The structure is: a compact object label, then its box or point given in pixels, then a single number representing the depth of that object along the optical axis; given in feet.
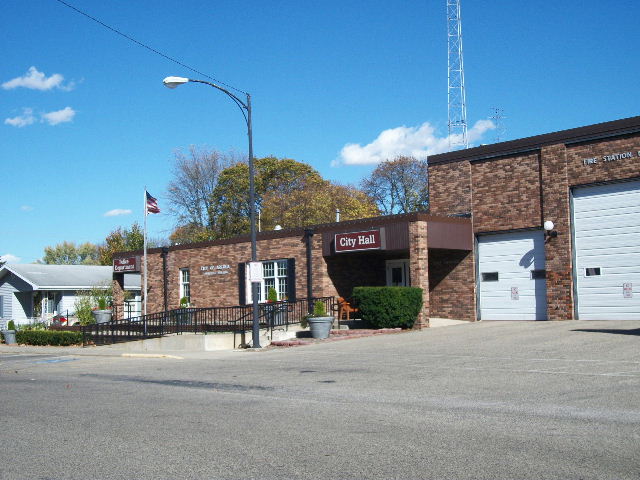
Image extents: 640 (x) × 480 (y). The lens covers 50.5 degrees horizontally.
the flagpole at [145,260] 108.47
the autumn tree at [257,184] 191.62
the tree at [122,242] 195.31
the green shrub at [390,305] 75.36
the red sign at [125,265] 124.26
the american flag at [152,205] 107.55
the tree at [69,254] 310.04
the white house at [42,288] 143.02
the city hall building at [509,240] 73.15
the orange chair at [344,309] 83.87
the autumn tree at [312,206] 171.53
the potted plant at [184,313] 95.71
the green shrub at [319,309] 74.95
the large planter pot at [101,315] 120.98
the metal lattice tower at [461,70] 116.47
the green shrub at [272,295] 93.61
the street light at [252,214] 68.39
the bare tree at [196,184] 210.59
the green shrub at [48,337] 97.60
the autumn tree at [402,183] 196.44
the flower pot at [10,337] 111.24
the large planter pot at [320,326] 74.08
